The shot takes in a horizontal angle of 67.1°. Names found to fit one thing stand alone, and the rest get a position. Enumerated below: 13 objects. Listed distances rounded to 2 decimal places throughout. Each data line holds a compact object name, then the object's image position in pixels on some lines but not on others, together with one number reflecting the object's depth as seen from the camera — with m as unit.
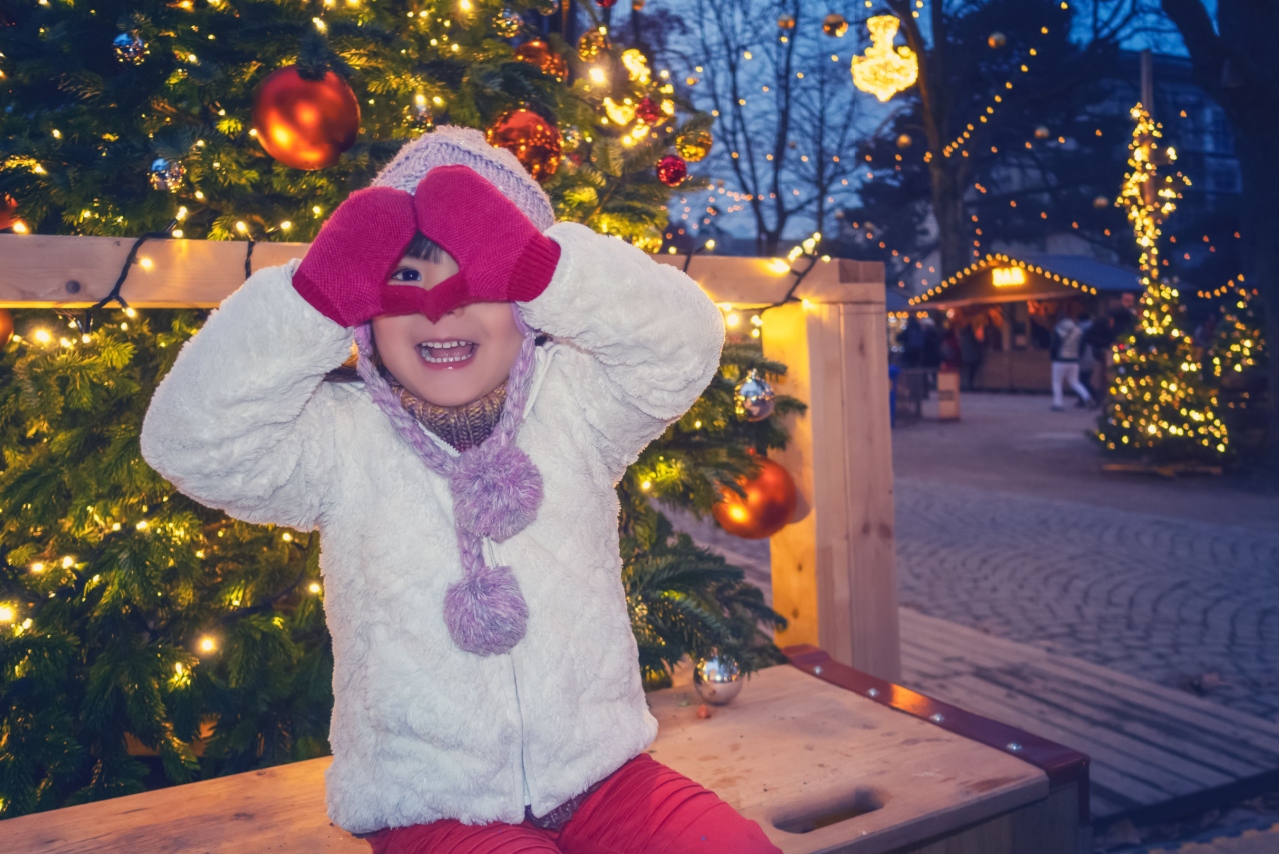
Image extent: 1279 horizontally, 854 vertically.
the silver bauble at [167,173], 2.44
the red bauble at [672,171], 3.09
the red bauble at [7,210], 2.55
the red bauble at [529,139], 2.70
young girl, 1.65
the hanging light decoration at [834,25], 10.20
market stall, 23.08
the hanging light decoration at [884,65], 9.18
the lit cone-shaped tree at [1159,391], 10.22
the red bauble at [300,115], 2.44
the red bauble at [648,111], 3.37
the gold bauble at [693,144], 3.12
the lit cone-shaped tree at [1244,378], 10.38
